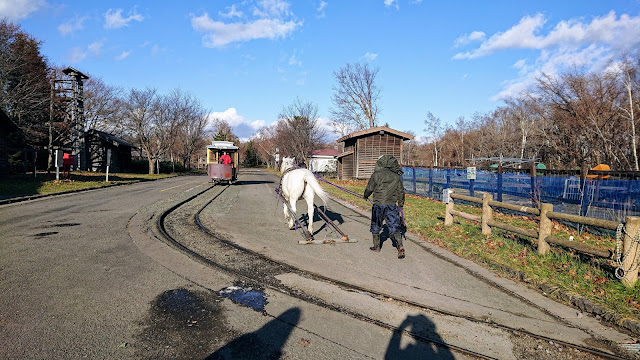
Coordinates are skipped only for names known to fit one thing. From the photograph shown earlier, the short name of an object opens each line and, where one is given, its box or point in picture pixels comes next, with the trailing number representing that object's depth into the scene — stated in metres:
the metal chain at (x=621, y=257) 5.50
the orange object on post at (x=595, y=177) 10.05
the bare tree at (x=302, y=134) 46.00
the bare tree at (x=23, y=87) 28.38
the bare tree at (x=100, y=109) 46.01
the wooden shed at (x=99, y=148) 41.47
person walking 7.44
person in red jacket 27.03
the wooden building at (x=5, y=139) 24.07
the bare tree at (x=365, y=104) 48.97
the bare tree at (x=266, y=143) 89.32
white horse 8.95
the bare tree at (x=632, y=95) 23.67
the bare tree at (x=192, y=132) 57.44
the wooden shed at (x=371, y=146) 33.75
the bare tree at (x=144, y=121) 48.00
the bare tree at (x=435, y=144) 68.38
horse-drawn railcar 26.72
